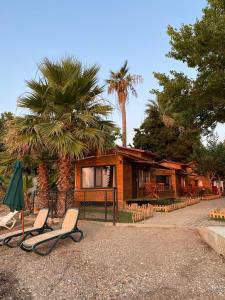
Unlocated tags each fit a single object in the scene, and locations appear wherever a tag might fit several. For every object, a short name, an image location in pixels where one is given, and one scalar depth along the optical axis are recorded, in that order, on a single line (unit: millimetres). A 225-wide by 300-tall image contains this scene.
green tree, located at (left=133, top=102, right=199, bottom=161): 32356
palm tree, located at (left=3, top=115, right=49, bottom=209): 10359
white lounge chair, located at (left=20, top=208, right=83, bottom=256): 5832
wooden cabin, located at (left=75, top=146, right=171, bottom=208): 14645
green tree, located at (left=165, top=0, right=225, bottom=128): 9351
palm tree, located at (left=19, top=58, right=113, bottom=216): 10204
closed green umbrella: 6877
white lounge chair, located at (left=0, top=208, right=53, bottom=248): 6840
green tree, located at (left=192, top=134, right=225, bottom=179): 25306
